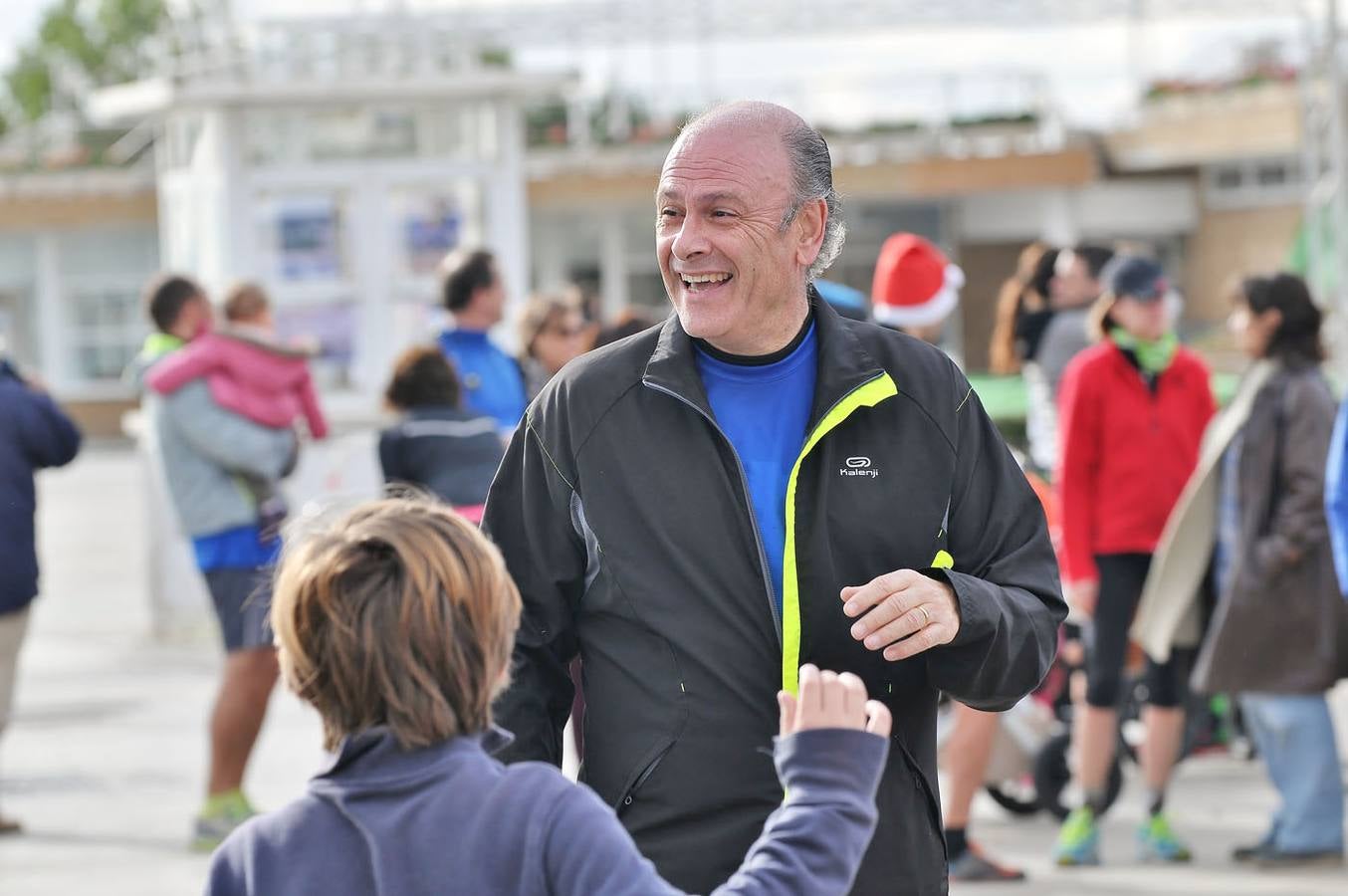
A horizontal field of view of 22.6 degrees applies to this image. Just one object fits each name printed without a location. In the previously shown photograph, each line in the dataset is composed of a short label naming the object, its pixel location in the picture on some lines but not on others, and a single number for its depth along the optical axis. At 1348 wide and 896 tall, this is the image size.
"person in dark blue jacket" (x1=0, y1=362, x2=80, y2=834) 12.36
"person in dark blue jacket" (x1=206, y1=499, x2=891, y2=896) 3.84
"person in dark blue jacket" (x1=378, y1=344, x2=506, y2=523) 11.16
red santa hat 11.59
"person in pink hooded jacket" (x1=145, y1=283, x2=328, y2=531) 12.67
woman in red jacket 11.29
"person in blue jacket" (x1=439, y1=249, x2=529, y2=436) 12.68
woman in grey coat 11.14
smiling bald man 4.98
